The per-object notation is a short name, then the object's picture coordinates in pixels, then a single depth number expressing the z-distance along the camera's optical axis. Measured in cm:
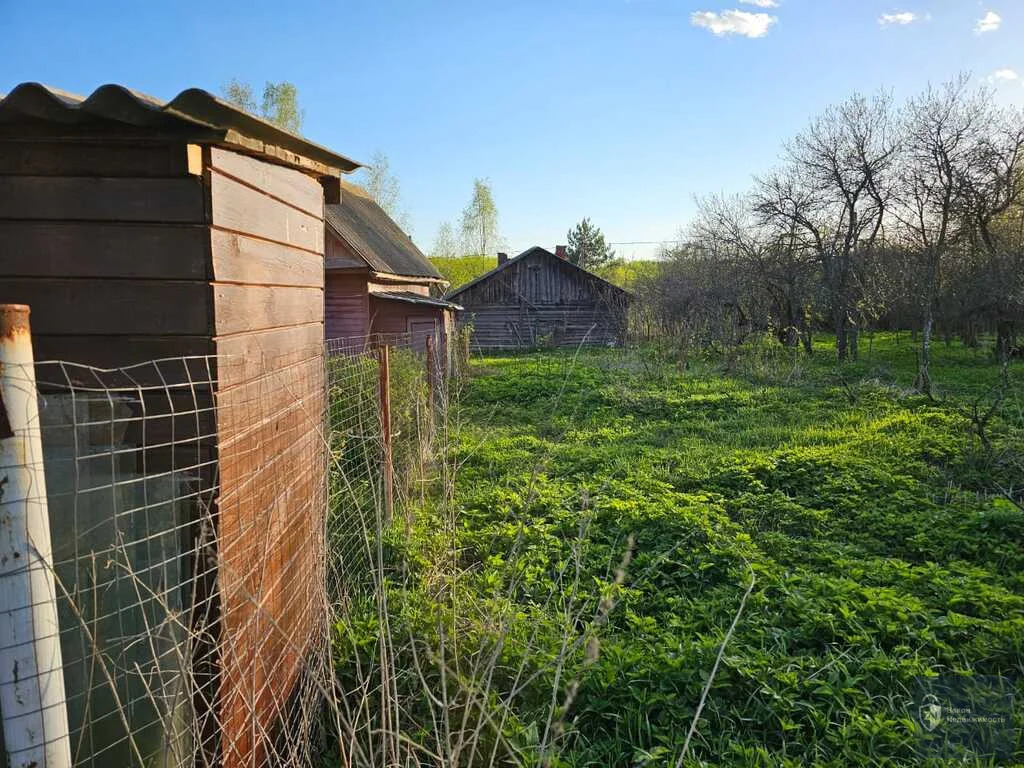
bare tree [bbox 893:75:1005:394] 1823
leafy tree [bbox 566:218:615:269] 6500
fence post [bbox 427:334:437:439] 657
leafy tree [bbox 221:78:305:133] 4128
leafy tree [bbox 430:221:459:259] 6812
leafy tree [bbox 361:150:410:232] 4997
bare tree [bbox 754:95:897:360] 2211
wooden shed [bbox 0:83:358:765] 226
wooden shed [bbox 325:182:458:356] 1567
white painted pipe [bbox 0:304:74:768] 157
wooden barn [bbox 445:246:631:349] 3141
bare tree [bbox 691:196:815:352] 2511
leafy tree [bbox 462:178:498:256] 6575
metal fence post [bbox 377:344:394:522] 537
